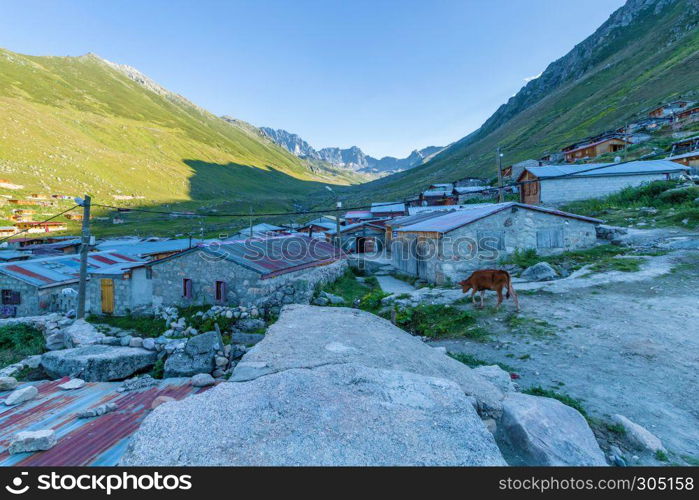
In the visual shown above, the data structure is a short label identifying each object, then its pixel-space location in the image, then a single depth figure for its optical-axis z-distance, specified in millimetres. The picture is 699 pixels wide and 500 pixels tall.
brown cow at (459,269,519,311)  13562
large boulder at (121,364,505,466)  3748
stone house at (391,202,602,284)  20547
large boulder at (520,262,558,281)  17531
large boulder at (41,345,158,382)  8438
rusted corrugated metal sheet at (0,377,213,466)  4340
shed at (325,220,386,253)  41000
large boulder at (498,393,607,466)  4449
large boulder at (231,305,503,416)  6164
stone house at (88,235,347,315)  19000
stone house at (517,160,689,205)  33031
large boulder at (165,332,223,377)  7531
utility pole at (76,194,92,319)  15742
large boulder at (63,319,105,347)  13891
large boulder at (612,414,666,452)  5204
